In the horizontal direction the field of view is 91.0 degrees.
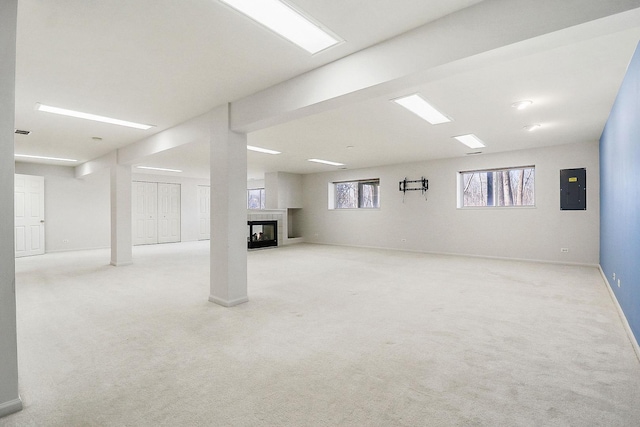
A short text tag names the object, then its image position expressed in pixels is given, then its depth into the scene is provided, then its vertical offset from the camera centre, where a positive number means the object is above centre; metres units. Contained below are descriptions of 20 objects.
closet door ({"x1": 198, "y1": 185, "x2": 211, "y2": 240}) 12.77 +0.06
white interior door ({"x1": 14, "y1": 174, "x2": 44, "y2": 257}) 8.57 +0.02
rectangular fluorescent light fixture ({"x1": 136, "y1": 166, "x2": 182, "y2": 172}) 9.61 +1.46
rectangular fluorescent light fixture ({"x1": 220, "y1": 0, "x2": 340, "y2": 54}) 2.17 +1.44
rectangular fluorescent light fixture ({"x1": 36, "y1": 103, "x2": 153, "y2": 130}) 4.29 +1.46
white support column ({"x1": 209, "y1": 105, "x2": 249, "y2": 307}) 4.03 -0.01
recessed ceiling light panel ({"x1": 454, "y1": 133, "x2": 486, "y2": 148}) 6.09 +1.43
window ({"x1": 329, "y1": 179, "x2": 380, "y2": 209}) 10.57 +0.62
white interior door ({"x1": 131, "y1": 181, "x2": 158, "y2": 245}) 11.02 +0.04
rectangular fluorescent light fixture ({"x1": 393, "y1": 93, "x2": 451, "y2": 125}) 4.08 +1.44
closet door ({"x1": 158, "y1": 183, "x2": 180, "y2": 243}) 11.67 +0.04
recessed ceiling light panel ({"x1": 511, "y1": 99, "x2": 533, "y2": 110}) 4.15 +1.42
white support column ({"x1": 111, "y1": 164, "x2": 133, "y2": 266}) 7.02 -0.03
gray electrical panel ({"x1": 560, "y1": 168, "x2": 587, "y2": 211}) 6.59 +0.42
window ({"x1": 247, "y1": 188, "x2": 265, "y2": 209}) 14.71 +0.70
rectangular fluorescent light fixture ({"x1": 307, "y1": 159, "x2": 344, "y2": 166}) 8.84 +1.46
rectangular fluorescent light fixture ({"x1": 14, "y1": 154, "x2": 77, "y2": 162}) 7.94 +1.52
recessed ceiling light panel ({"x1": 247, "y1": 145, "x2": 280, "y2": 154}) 7.04 +1.47
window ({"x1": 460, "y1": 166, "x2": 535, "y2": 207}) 8.57 +0.60
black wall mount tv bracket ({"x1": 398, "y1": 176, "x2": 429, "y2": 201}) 8.95 +0.75
